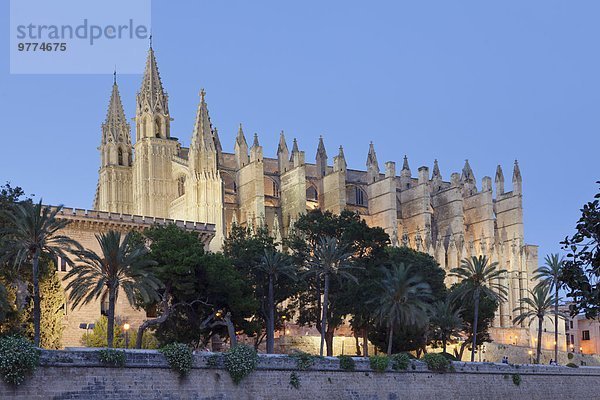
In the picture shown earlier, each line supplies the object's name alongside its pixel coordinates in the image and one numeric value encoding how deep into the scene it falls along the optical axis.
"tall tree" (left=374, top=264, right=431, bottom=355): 57.06
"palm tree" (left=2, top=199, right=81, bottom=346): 42.38
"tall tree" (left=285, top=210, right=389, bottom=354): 61.88
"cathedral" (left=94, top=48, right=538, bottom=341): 89.94
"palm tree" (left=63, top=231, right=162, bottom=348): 44.50
